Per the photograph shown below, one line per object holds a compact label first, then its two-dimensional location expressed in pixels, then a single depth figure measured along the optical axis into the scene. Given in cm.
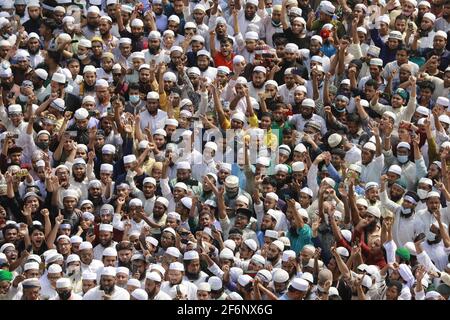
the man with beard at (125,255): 3181
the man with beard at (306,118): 3472
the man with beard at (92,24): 3669
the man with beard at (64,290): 3095
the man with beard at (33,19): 3709
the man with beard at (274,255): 3177
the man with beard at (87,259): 3181
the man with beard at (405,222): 3284
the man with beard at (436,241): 3228
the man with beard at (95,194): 3344
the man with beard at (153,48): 3609
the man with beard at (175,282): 3109
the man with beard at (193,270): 3144
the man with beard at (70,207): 3306
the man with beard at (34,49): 3619
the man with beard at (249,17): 3684
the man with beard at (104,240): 3241
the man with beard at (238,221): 3269
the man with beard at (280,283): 3098
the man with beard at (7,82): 3547
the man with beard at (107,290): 3066
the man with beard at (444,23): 3678
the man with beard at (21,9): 3731
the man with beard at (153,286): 3084
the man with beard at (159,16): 3703
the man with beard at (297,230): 3244
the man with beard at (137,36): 3647
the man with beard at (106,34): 3644
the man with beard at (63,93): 3522
